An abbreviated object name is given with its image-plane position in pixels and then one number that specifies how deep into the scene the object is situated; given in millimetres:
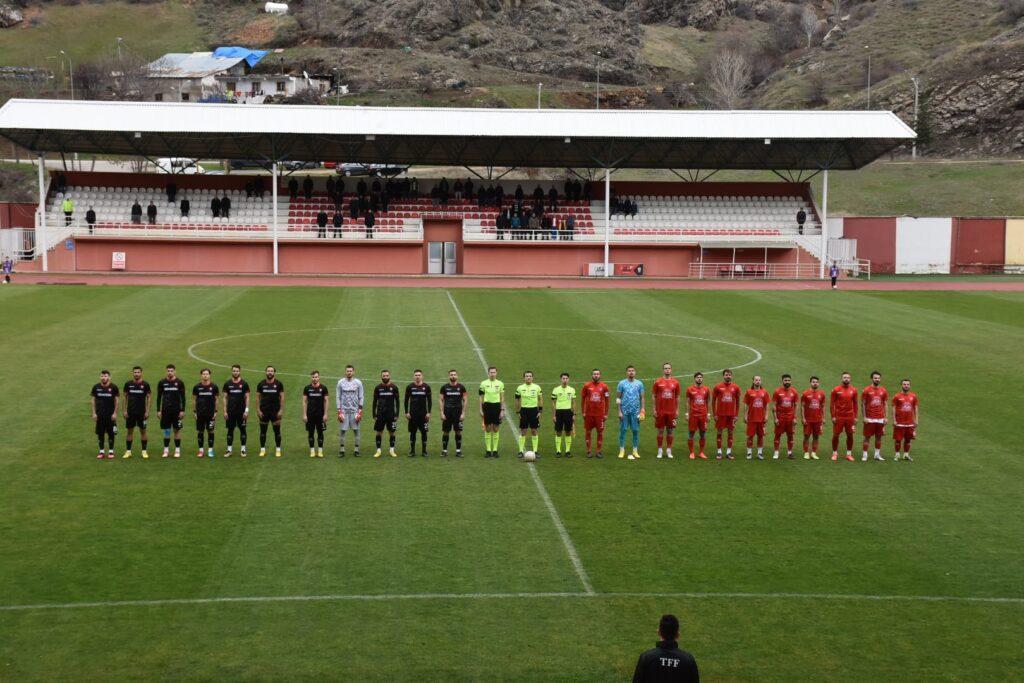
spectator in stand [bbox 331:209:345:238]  58931
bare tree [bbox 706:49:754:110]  121750
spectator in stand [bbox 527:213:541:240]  60147
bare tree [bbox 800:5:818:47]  145125
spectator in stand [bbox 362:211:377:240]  59094
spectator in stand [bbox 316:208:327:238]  58906
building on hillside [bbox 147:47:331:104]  127625
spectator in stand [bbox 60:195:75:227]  58344
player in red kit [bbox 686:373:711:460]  20172
